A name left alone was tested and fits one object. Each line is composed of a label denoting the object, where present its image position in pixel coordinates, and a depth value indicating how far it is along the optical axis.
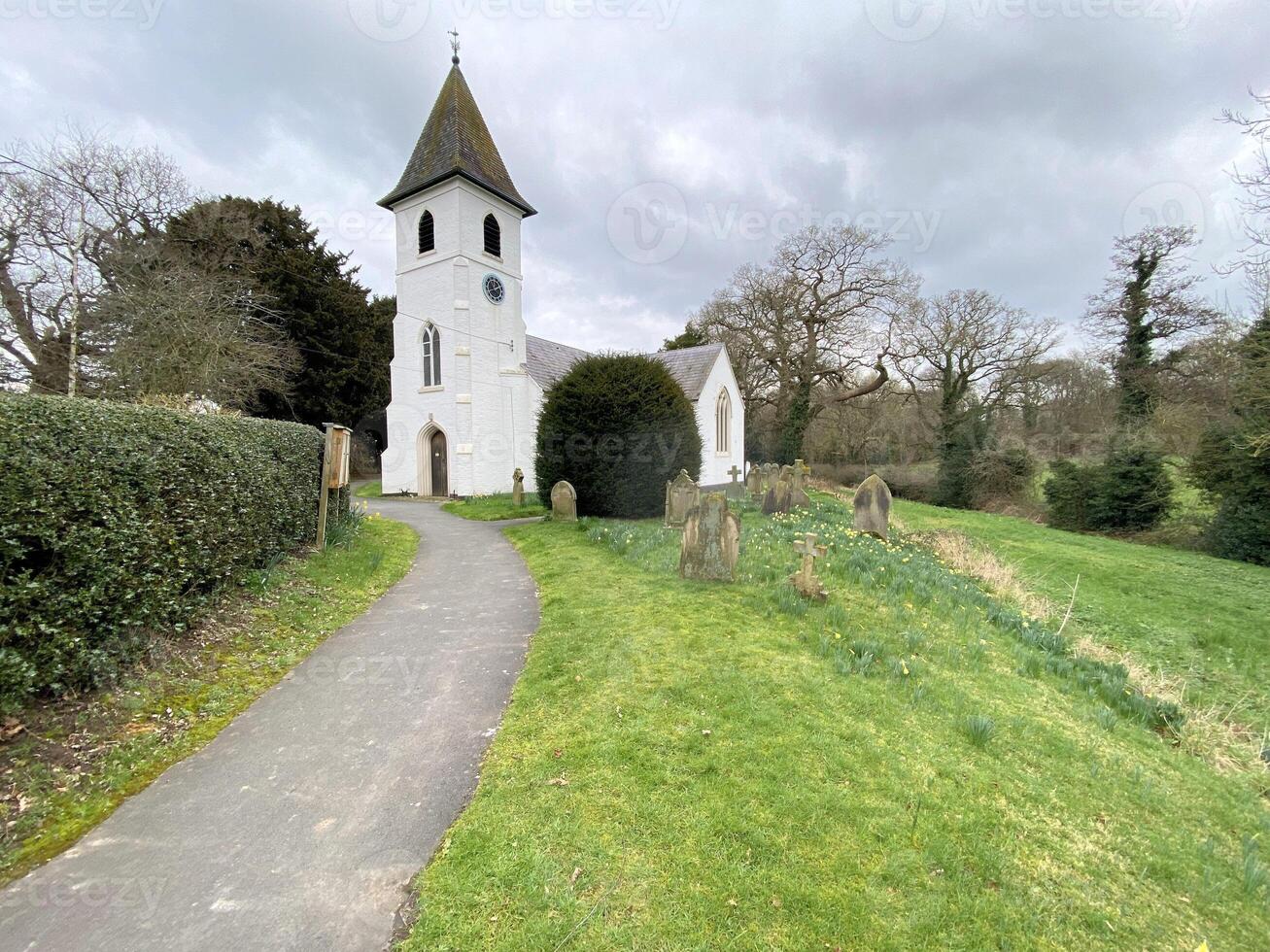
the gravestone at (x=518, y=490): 15.72
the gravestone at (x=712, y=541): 6.88
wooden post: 8.33
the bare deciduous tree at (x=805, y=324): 26.78
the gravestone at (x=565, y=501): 12.54
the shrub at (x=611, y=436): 12.87
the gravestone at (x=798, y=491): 14.09
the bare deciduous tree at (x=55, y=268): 13.36
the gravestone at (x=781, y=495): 13.70
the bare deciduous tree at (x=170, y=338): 12.41
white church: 18.73
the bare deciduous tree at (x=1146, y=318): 19.23
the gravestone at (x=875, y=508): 10.90
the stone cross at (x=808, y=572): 6.07
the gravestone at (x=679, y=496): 11.40
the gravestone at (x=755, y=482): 20.51
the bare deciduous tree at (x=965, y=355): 26.36
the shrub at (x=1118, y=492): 16.67
